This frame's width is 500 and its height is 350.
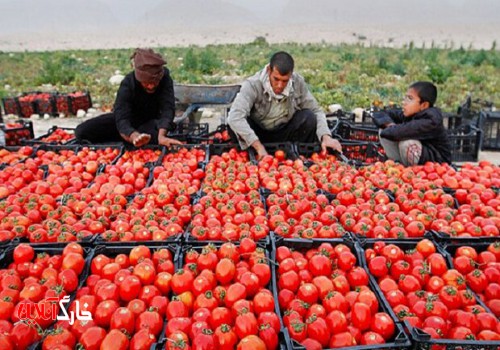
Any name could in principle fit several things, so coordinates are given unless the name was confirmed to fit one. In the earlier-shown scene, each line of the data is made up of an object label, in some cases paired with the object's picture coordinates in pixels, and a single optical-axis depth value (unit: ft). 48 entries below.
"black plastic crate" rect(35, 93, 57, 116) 34.26
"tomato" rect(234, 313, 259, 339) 6.54
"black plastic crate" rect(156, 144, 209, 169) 16.05
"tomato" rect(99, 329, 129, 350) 6.24
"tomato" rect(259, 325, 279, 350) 6.48
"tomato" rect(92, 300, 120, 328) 7.00
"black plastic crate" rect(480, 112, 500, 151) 22.91
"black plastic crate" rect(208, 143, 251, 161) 16.44
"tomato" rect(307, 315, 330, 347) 6.64
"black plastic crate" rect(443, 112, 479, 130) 22.99
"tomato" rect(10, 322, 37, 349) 6.36
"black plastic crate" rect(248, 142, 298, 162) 15.90
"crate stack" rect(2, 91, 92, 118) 34.06
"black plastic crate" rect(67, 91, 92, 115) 34.88
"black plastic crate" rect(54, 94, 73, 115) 34.50
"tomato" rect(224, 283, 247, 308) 7.29
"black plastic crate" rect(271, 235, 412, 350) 6.29
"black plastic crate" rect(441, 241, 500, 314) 9.19
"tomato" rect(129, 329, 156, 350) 6.35
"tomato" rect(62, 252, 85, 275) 8.20
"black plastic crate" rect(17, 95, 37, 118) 33.94
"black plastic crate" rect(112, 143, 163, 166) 15.61
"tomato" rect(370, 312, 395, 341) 6.78
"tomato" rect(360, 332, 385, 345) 6.55
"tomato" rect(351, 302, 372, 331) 6.93
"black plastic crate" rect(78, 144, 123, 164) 16.38
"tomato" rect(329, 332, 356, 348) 6.51
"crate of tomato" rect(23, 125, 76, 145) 17.52
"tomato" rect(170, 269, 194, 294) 7.61
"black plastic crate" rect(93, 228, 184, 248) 8.98
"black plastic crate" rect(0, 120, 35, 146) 19.70
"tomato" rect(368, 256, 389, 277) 8.41
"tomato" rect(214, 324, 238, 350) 6.31
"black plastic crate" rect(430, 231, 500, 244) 9.28
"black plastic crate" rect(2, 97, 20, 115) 34.15
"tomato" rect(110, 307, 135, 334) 6.72
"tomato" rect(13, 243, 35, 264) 8.47
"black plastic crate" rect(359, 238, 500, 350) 6.25
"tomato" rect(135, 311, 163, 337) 6.77
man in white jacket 15.71
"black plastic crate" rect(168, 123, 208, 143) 18.53
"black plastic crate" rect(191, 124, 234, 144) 18.35
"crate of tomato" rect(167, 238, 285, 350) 6.47
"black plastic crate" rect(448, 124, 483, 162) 19.97
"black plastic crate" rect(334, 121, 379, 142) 19.20
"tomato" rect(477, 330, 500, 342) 6.50
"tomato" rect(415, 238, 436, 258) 8.84
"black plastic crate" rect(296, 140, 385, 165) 16.49
